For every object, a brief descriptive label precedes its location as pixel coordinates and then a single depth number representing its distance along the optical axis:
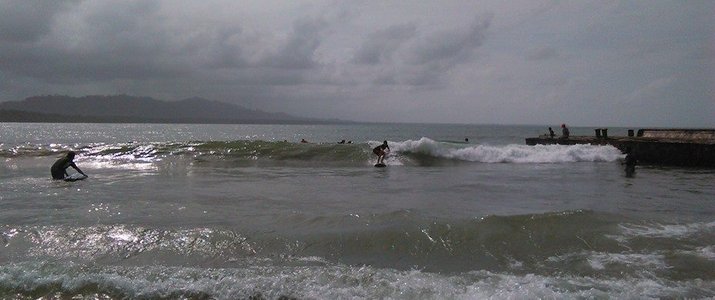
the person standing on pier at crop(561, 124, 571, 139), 35.15
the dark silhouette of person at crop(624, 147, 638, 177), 21.39
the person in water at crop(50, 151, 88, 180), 17.00
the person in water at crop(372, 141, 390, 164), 24.59
